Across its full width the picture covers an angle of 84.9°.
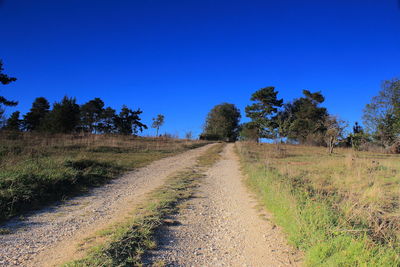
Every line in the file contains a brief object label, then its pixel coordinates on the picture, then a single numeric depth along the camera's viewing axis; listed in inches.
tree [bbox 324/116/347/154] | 818.5
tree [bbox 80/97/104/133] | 1662.2
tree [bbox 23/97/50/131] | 1737.2
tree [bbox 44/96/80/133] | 1350.9
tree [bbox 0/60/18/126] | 805.2
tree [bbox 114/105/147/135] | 2001.7
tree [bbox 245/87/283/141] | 1627.7
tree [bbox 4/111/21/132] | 1724.3
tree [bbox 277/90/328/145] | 1733.8
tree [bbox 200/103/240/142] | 2539.4
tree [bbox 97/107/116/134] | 1806.6
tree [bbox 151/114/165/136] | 2242.9
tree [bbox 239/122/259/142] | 1692.2
